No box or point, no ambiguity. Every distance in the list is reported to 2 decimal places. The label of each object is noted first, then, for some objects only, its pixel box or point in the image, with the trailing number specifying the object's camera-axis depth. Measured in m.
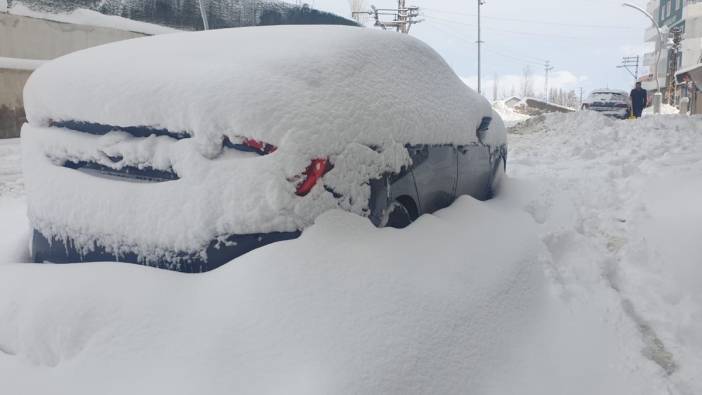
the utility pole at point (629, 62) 78.00
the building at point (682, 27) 49.38
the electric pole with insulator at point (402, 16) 44.31
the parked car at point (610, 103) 20.91
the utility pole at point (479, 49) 44.25
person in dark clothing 19.67
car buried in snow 2.23
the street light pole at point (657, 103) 23.97
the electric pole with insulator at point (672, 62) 38.16
